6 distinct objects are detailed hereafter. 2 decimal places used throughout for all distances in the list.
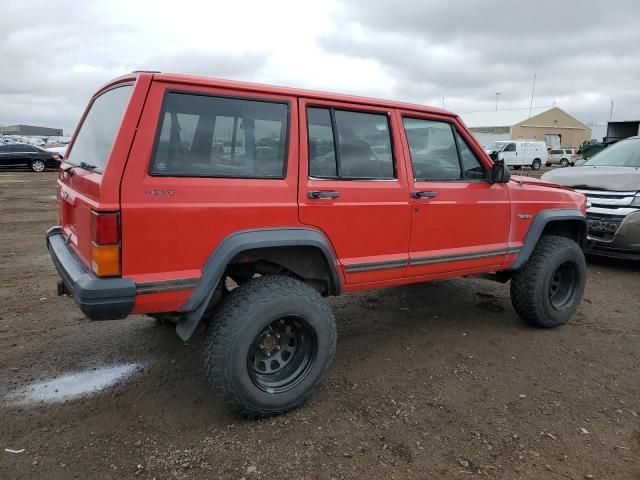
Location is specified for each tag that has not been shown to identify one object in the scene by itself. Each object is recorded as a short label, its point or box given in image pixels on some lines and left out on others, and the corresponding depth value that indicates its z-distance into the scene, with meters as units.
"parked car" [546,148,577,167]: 34.03
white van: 28.33
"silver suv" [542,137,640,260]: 6.23
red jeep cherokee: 2.45
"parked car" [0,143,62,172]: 20.67
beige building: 47.41
